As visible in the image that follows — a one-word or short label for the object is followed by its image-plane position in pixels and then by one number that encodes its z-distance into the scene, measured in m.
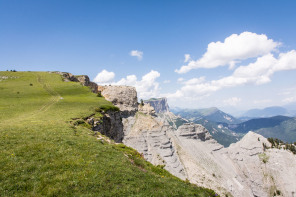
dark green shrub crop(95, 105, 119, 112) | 49.99
